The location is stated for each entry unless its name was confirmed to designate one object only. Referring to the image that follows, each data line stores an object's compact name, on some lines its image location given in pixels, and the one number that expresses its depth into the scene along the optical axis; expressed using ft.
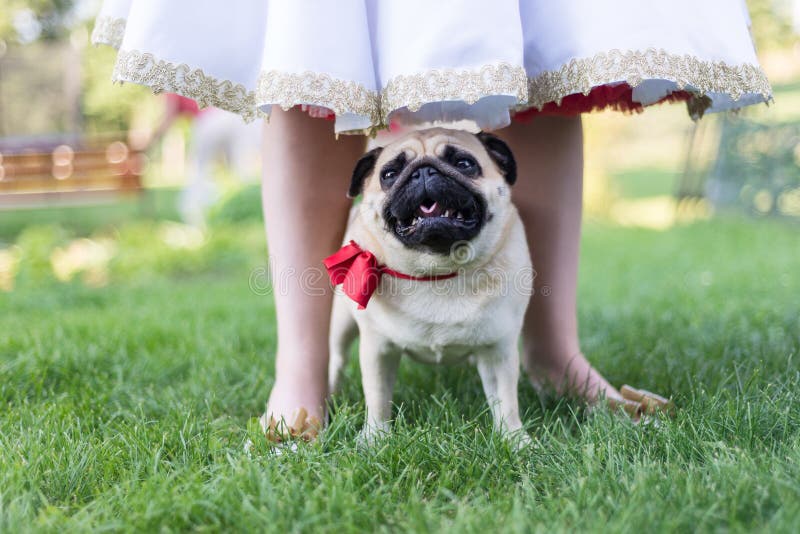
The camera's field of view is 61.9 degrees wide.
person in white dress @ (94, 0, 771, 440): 3.96
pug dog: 4.61
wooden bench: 21.31
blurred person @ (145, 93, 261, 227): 23.85
